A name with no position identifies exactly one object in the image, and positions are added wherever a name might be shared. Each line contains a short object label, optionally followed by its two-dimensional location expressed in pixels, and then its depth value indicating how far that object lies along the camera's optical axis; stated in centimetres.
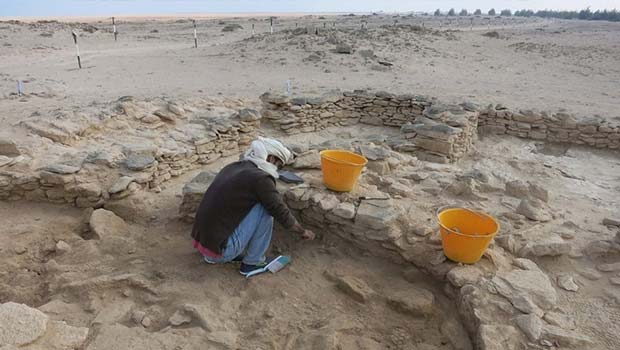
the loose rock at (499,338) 268
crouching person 339
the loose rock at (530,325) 275
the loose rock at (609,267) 363
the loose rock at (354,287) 343
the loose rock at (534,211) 442
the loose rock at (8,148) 521
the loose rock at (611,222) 464
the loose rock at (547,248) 380
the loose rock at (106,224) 437
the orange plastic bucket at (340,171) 407
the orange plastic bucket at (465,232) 324
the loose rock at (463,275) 326
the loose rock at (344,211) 394
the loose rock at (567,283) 341
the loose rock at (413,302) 329
